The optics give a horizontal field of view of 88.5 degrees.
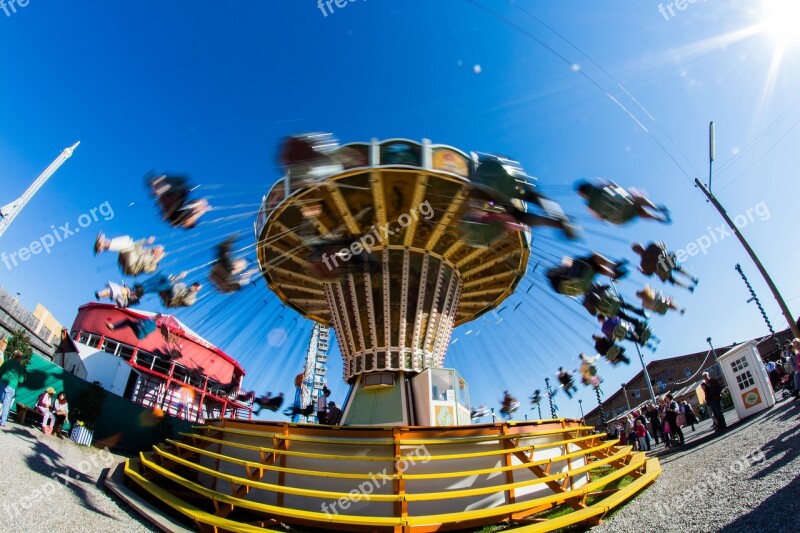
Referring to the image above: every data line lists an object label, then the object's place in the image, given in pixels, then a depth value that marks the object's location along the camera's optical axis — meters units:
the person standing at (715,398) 11.79
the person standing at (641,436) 14.91
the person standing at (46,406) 11.83
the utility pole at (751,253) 11.12
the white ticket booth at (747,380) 12.62
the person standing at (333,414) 13.35
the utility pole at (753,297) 33.09
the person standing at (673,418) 12.40
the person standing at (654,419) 14.93
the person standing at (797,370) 10.91
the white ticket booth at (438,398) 11.76
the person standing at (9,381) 10.30
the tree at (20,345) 15.08
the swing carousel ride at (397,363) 7.24
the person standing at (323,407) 14.02
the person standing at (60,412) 12.27
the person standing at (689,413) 15.74
